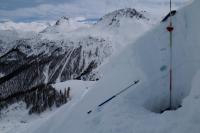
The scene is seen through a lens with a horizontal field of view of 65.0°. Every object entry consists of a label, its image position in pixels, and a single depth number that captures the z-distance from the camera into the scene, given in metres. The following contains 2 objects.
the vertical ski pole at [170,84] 6.66
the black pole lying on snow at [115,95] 7.74
